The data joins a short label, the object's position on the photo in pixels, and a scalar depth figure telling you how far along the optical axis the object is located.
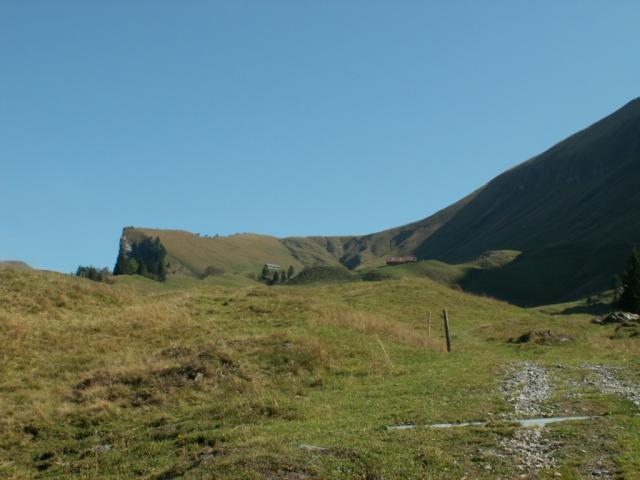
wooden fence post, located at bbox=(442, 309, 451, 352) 36.37
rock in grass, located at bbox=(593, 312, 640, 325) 53.54
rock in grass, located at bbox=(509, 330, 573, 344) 39.97
